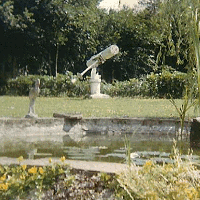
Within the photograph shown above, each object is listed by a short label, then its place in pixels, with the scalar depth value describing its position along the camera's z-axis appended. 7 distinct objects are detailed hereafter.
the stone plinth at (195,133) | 13.00
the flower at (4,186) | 5.88
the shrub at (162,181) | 4.97
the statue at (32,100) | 16.75
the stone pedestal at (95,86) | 33.07
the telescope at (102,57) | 32.90
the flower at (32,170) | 6.00
